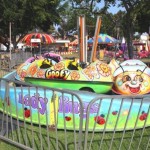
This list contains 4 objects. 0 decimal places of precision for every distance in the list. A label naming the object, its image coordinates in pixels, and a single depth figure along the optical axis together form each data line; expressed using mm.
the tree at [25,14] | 20865
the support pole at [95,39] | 5508
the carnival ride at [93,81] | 3561
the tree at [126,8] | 10503
